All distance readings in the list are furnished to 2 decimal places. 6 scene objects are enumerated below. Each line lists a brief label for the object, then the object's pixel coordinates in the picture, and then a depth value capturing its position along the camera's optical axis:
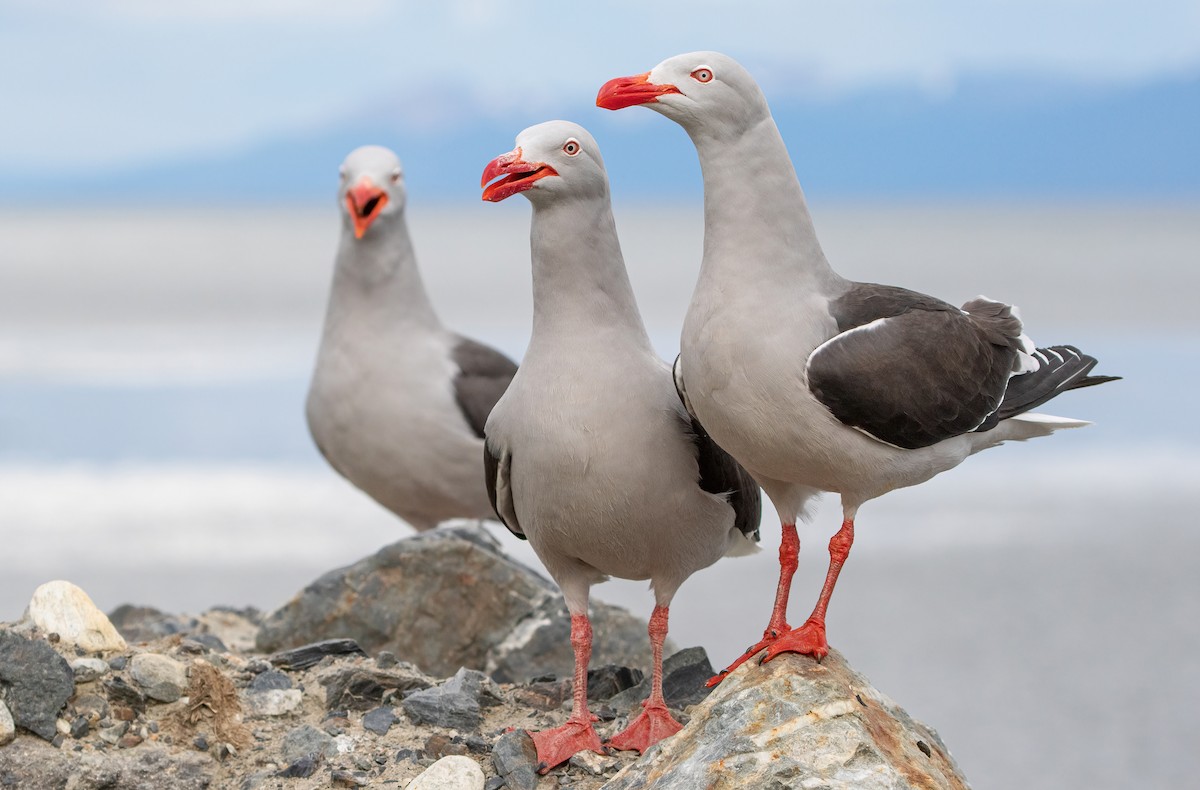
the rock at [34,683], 8.88
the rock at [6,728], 8.73
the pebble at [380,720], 9.35
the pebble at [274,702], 9.64
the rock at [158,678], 9.30
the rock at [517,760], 8.60
